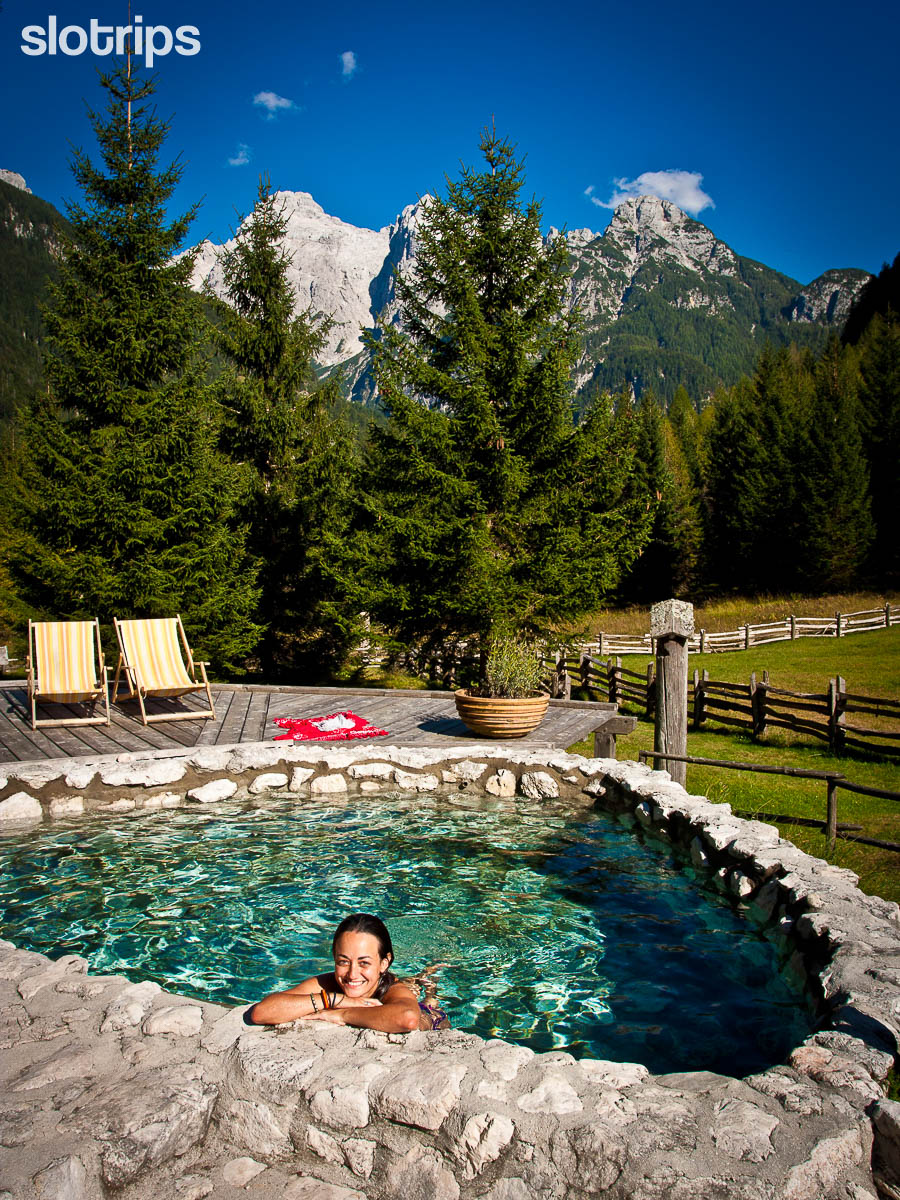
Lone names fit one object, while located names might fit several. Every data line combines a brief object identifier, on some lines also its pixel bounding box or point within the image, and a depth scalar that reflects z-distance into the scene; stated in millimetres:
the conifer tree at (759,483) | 36094
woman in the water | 2781
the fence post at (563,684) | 15039
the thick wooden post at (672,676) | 6707
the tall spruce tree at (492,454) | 12000
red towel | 7480
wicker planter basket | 7426
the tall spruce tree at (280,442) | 15484
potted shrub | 7430
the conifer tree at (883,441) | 35062
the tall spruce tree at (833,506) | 33469
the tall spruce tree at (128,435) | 12133
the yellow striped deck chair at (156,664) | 8367
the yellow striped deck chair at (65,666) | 8031
